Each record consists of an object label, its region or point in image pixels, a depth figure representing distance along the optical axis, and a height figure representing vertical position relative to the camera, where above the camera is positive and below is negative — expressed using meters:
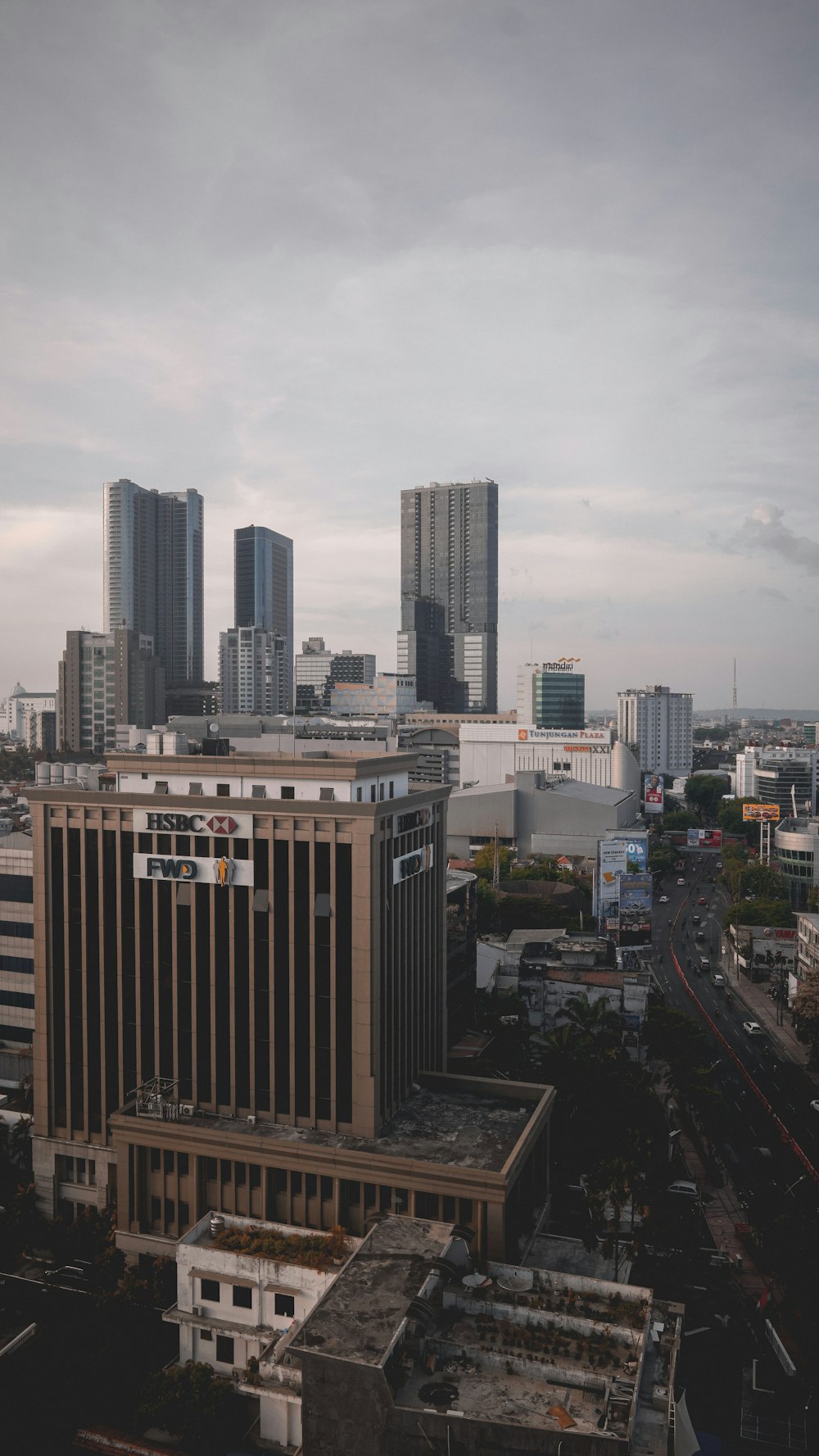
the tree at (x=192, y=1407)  38.66 -27.73
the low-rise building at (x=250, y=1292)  40.95 -25.04
